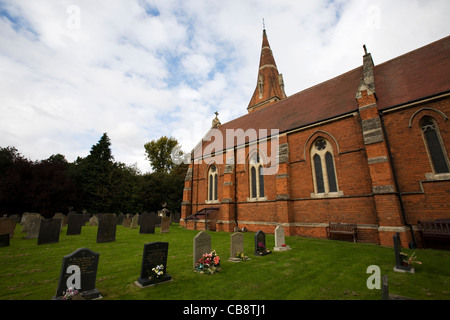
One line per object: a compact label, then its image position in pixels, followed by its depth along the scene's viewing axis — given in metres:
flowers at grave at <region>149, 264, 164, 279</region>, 4.96
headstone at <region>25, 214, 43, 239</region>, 11.27
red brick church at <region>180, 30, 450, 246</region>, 9.30
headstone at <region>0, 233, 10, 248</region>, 9.05
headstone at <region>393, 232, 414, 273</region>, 5.74
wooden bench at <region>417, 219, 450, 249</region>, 8.12
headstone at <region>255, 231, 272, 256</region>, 8.09
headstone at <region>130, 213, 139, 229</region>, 17.34
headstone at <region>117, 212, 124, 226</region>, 22.01
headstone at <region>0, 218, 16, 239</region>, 10.71
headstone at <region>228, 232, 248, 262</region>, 7.34
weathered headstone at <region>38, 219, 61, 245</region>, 9.88
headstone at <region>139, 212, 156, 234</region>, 13.84
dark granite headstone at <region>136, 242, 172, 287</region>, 4.91
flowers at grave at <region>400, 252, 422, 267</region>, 5.77
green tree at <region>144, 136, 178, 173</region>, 41.34
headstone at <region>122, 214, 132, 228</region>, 18.92
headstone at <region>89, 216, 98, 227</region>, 19.39
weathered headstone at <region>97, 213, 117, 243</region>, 10.41
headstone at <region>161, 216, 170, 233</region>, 15.03
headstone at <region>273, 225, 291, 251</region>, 8.83
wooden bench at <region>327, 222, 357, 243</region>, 10.32
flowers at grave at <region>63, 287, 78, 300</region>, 3.81
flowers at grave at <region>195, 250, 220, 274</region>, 5.86
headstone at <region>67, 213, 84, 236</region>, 12.71
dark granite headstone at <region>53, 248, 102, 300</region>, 4.11
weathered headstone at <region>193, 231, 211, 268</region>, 6.38
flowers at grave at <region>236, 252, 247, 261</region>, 7.32
